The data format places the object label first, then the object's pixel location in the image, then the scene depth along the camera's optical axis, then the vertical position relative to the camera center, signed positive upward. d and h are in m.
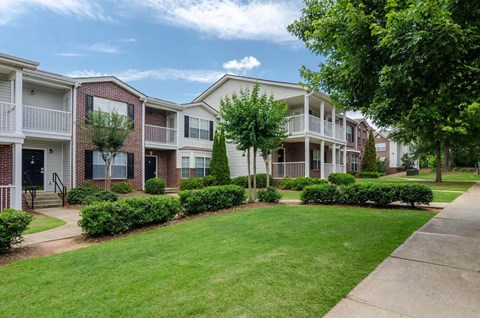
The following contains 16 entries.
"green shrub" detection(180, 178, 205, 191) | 18.44 -1.29
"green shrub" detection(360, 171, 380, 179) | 31.12 -1.31
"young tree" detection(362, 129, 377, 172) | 34.00 +0.81
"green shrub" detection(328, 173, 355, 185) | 20.24 -1.10
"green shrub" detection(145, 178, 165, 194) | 16.97 -1.31
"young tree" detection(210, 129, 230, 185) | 20.30 +0.19
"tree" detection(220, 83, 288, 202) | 10.85 +1.78
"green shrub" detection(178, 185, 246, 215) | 9.21 -1.20
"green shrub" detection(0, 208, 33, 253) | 5.57 -1.24
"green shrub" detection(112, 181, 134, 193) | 16.20 -1.33
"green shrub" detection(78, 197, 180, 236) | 6.79 -1.31
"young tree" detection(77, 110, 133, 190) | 13.69 +1.71
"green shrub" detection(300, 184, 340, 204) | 11.09 -1.23
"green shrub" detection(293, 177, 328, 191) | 17.81 -1.18
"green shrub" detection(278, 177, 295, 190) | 18.44 -1.34
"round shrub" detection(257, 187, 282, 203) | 11.45 -1.33
